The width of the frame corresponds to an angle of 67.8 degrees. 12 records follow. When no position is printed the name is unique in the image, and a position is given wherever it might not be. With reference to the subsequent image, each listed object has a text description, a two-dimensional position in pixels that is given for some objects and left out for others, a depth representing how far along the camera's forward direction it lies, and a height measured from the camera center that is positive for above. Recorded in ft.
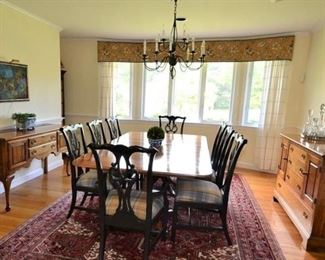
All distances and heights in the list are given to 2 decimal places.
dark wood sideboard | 8.85 -2.31
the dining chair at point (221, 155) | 8.21 -2.01
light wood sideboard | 7.18 -2.79
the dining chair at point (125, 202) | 5.71 -2.73
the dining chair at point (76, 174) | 8.00 -2.82
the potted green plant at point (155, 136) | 9.03 -1.44
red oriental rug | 6.78 -4.39
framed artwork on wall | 10.18 +0.34
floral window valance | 13.33 +2.99
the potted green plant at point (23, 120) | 10.50 -1.29
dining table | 6.37 -1.88
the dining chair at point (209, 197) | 6.99 -2.83
